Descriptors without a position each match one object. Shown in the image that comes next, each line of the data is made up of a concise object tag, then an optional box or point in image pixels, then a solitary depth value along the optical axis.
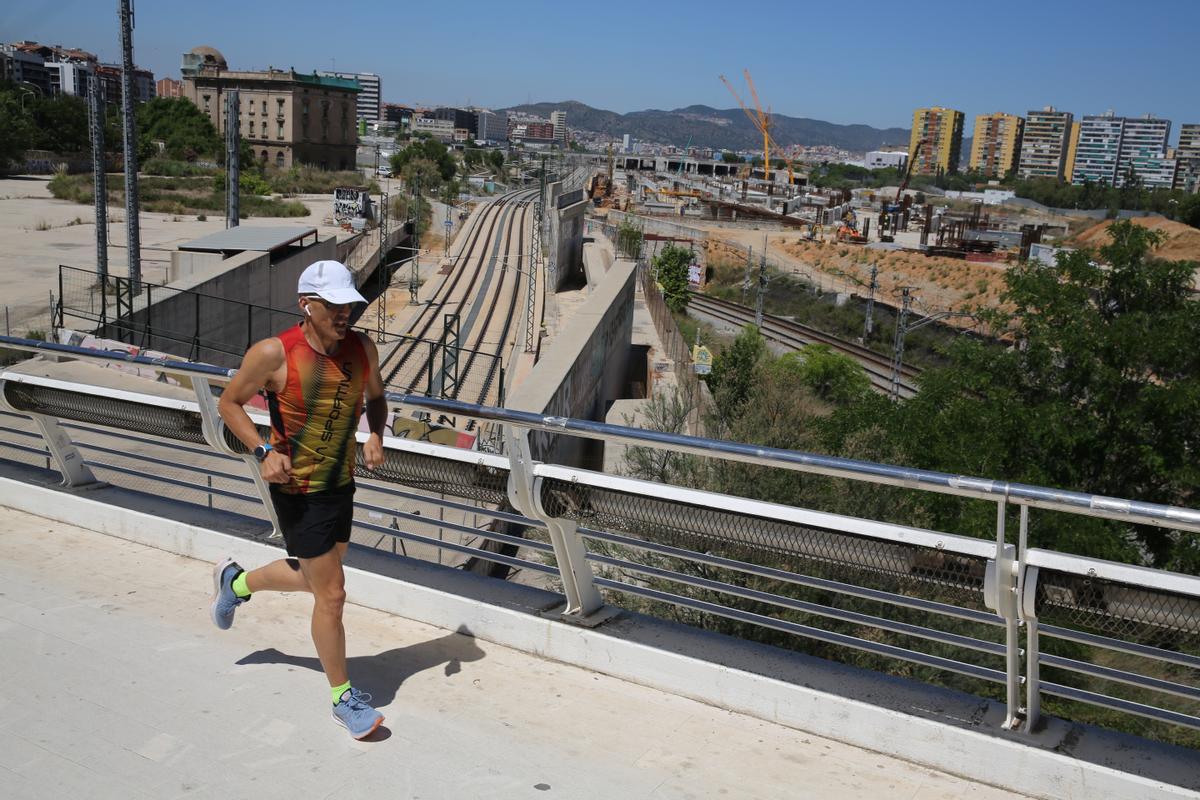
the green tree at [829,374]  39.50
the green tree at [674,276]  58.97
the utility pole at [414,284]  43.97
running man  3.50
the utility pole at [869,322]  56.56
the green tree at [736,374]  21.89
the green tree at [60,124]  81.75
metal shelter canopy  28.36
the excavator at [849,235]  101.56
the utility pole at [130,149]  23.12
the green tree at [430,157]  109.66
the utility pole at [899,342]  38.32
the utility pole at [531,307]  31.67
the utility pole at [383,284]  36.81
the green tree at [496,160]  165.75
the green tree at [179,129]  91.44
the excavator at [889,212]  108.06
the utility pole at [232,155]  32.06
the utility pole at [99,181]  24.48
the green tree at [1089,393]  16.70
